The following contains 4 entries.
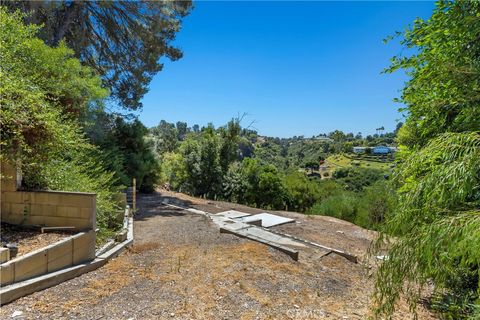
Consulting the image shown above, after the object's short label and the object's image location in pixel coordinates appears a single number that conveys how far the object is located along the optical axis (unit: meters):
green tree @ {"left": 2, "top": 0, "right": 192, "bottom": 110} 10.00
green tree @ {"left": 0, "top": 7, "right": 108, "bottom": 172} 3.86
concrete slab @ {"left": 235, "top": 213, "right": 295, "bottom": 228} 7.61
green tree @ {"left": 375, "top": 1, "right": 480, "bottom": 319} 1.80
